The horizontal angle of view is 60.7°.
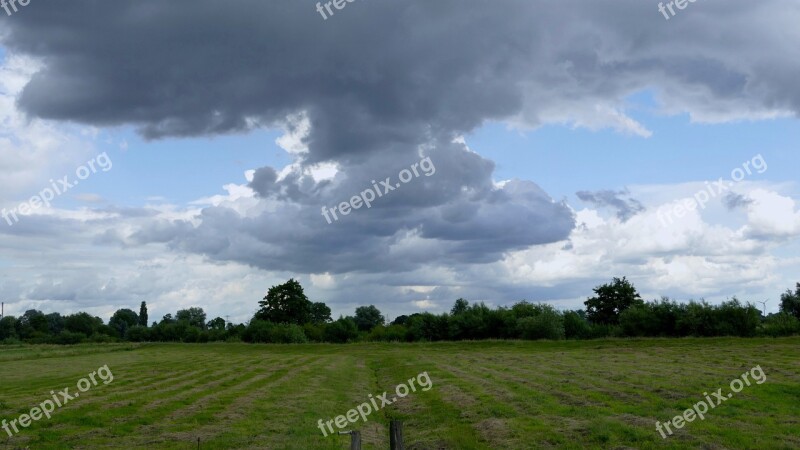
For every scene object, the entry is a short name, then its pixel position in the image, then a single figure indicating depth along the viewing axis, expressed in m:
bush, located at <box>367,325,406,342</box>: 124.71
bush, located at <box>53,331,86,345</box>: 151.62
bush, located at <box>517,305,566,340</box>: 99.12
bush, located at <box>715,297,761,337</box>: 86.25
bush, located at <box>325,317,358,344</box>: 136.12
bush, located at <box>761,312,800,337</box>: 81.31
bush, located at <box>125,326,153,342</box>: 158.25
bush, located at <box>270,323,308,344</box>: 129.12
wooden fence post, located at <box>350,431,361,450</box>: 15.34
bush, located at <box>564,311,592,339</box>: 106.88
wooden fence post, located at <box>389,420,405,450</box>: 15.98
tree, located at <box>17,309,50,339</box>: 187.62
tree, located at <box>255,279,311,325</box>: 171.00
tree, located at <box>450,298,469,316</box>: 141.93
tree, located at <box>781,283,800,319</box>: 99.38
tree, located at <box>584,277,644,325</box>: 135.88
